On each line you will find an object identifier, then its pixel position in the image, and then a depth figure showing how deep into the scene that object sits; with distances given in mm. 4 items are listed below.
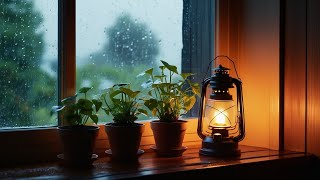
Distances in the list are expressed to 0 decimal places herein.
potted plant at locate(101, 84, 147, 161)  1508
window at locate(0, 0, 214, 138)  1499
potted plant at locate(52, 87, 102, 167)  1412
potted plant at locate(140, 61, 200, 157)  1622
